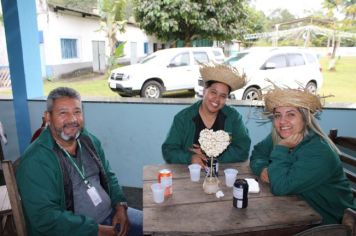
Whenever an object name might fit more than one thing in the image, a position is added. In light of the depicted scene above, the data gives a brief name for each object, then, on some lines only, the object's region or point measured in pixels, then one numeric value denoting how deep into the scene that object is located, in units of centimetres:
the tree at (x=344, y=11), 827
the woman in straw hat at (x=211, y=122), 235
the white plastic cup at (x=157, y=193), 168
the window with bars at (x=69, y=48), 1199
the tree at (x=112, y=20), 894
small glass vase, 179
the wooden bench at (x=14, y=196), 157
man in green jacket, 160
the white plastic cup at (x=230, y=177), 189
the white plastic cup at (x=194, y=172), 195
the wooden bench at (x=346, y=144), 231
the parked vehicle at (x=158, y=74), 747
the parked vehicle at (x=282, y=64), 717
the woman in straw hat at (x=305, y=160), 168
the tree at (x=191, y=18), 988
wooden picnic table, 144
